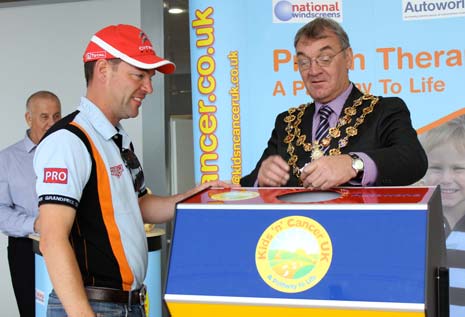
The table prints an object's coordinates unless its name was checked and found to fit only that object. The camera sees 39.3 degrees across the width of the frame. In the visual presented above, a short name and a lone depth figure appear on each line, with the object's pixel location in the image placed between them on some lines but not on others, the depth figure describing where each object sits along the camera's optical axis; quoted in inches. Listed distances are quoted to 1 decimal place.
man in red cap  62.4
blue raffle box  41.1
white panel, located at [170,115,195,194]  166.2
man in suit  58.9
